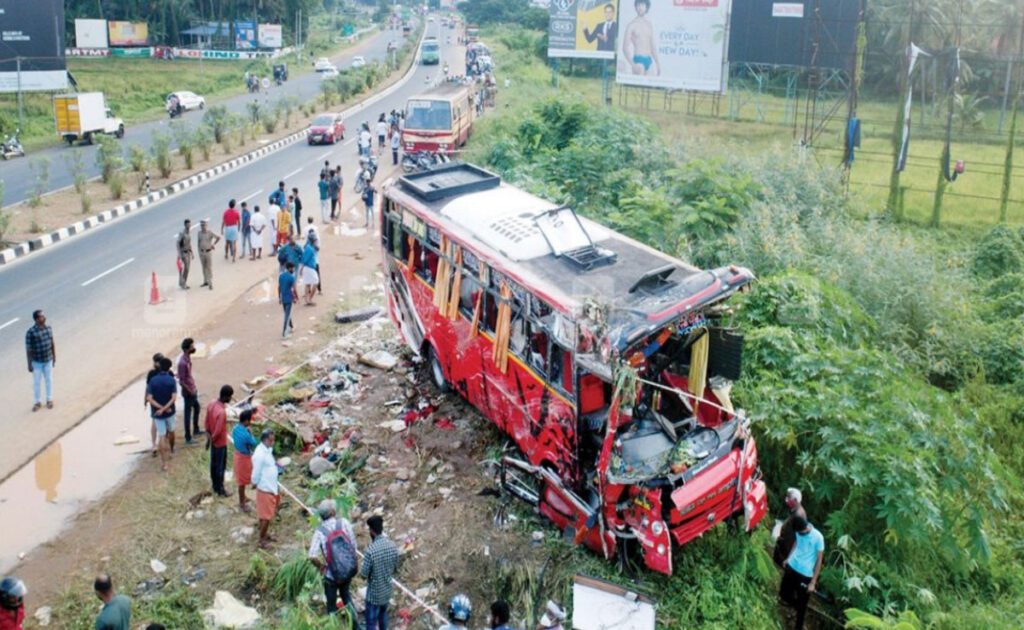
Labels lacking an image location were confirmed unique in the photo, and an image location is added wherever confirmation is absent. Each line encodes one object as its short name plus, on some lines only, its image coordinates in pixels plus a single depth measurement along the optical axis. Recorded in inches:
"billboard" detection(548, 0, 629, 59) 1569.9
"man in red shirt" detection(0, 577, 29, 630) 258.4
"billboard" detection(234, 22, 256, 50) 2898.6
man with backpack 290.0
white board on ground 290.8
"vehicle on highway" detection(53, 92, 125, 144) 1300.4
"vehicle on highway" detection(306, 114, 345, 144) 1344.7
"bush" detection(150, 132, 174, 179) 1048.2
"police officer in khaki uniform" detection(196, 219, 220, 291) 650.2
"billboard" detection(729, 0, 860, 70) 1228.5
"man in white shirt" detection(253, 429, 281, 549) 341.4
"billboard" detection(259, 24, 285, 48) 2933.1
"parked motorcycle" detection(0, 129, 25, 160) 1210.0
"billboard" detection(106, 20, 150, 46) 2613.2
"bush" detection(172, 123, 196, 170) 1117.1
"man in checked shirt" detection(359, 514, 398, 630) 281.3
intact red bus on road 1122.7
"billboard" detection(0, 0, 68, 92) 1416.1
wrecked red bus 305.0
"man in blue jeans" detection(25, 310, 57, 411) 447.2
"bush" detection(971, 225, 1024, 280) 652.7
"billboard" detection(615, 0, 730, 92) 1286.9
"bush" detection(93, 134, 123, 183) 976.9
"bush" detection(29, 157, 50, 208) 875.4
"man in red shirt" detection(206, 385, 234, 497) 375.9
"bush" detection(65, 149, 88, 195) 916.5
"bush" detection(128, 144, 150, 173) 1036.5
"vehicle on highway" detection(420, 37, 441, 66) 2588.6
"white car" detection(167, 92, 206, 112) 1722.4
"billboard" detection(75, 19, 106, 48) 2405.1
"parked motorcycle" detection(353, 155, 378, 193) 952.3
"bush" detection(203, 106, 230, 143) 1256.8
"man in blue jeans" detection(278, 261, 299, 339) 553.6
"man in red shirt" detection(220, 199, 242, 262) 734.5
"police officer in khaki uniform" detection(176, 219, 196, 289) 641.0
